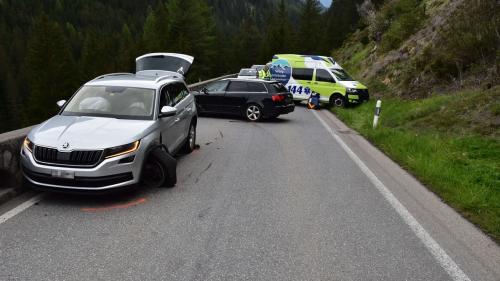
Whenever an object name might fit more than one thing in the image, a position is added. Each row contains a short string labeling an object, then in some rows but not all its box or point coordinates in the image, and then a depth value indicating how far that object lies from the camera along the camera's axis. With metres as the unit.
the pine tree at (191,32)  59.05
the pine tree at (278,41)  84.44
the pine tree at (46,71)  60.53
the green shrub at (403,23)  24.19
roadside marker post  12.90
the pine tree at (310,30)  83.94
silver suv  5.35
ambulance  20.00
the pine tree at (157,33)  63.25
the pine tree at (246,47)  92.14
